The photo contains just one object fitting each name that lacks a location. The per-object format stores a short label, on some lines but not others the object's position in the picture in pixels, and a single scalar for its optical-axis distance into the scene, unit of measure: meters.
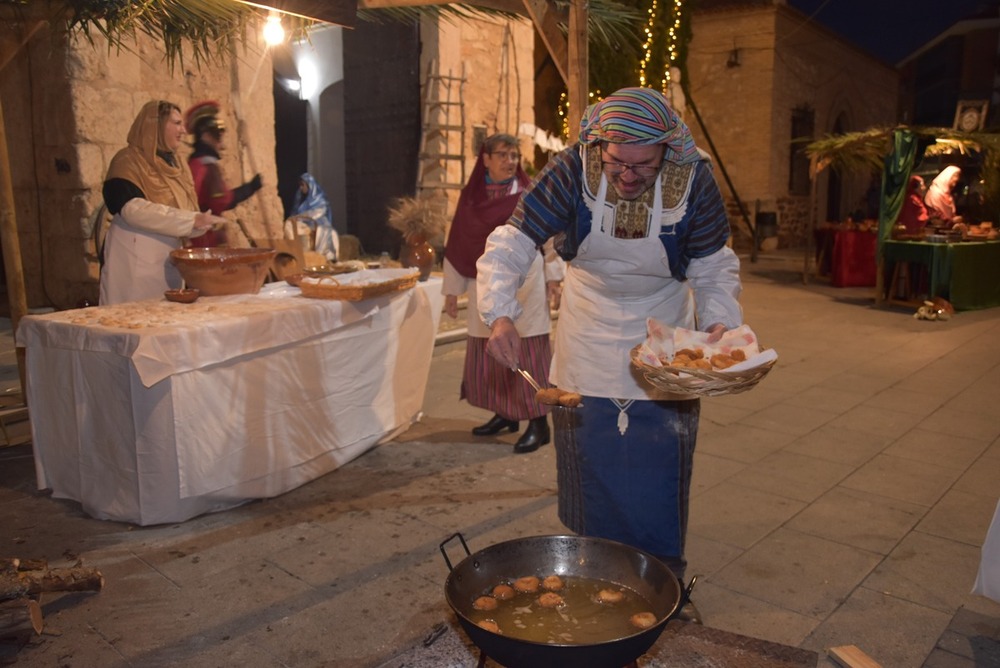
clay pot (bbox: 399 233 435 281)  5.07
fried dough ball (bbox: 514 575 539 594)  1.99
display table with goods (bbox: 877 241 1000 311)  9.06
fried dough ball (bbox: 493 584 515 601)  1.96
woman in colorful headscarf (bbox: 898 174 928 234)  9.91
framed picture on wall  12.86
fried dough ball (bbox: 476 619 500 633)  1.67
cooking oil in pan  1.83
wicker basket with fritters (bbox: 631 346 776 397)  2.08
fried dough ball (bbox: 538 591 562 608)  1.94
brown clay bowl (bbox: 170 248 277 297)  3.83
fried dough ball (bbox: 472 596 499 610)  1.90
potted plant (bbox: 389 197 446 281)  5.08
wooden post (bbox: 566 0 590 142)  4.66
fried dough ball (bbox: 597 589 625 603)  1.97
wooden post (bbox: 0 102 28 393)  4.47
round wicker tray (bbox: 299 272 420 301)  3.96
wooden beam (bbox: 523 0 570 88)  4.73
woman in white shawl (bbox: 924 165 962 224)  10.31
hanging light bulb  5.08
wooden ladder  9.62
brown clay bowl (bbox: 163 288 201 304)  3.75
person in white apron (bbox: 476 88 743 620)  2.30
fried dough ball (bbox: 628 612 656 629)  1.82
